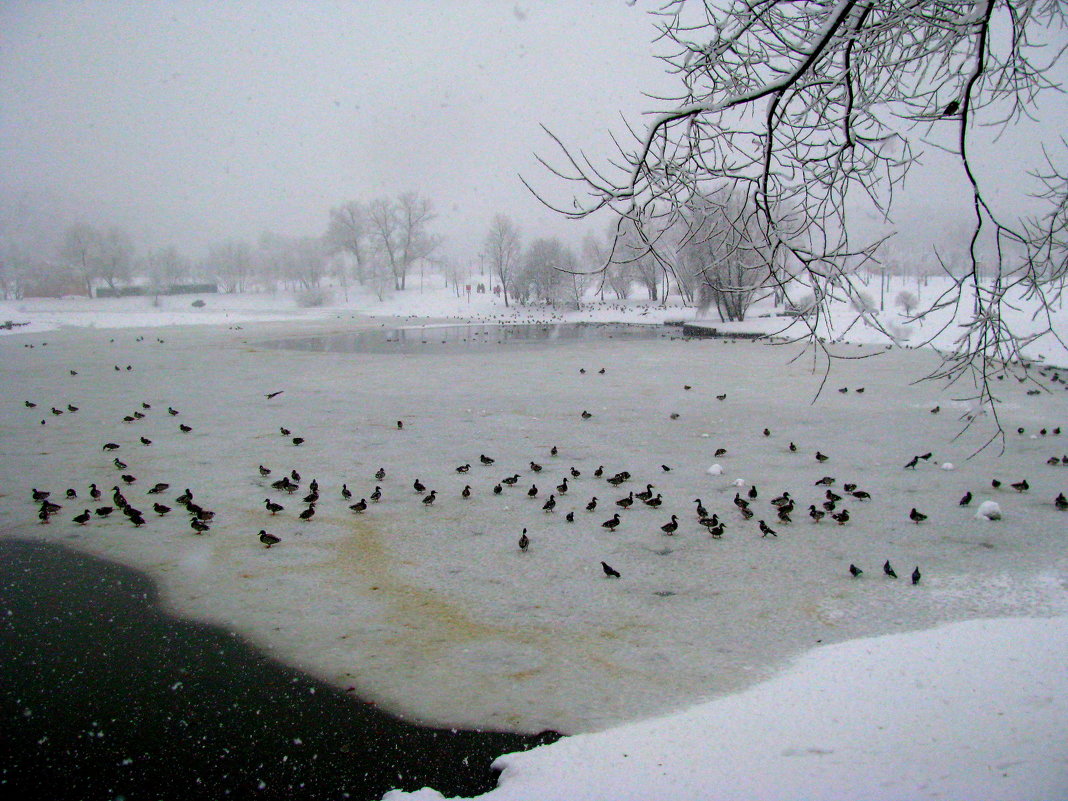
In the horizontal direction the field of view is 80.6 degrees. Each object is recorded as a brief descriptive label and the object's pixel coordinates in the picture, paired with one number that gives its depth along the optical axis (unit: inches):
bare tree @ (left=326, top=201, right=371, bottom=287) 3575.3
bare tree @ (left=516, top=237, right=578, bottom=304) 2908.5
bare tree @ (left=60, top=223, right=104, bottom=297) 3560.5
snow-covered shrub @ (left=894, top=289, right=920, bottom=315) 2096.2
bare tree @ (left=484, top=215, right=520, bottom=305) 3205.7
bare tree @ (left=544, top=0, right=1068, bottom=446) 141.2
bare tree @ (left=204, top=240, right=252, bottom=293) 4658.0
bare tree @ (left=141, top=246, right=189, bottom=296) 4084.2
